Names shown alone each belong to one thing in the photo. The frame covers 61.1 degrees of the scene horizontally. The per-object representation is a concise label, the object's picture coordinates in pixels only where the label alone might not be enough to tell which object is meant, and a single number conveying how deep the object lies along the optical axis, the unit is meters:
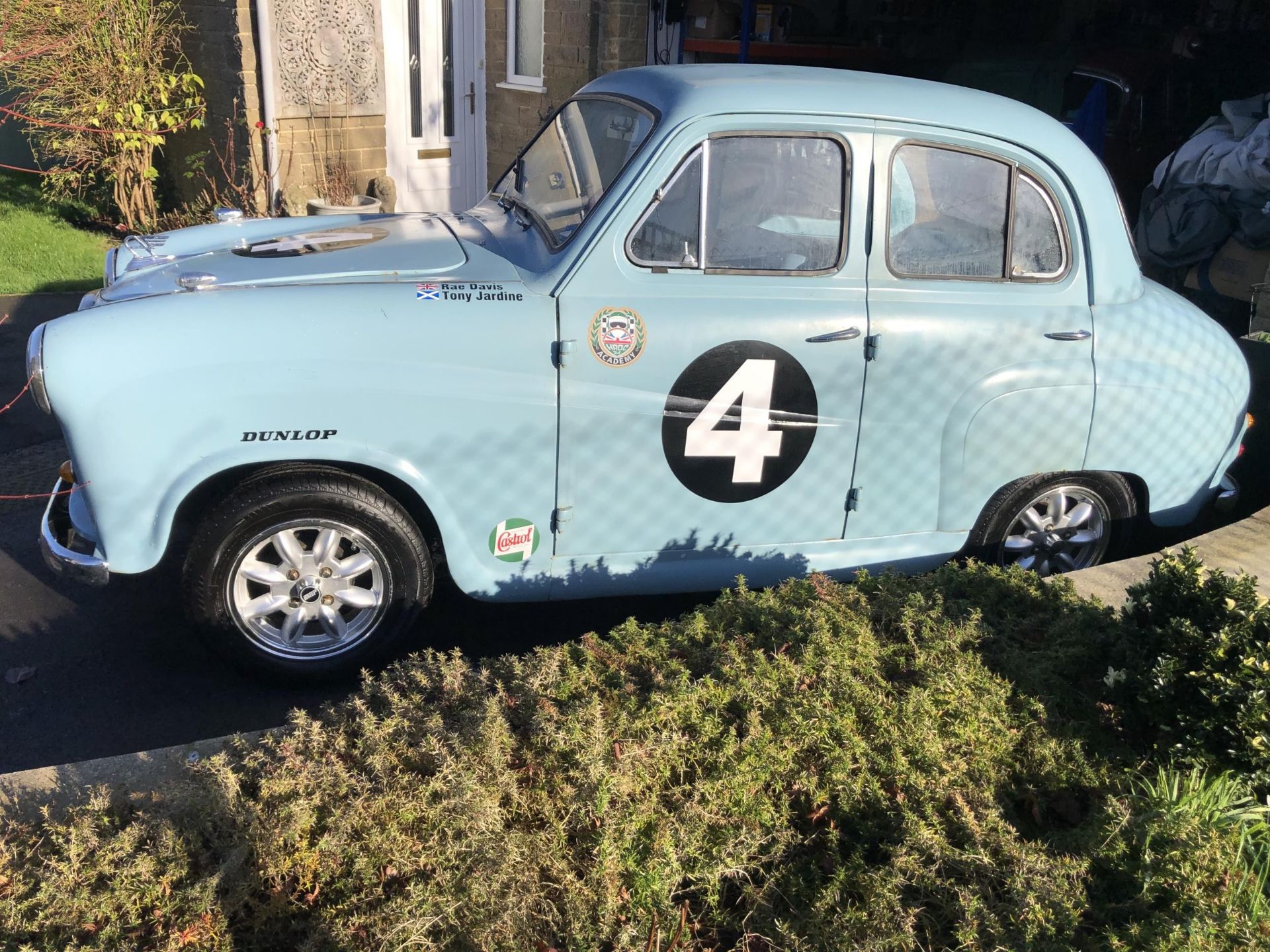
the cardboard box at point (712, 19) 10.13
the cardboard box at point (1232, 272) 8.02
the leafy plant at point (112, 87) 9.21
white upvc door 10.39
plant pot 8.60
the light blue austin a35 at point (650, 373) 3.53
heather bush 2.33
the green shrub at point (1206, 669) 2.79
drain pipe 9.09
